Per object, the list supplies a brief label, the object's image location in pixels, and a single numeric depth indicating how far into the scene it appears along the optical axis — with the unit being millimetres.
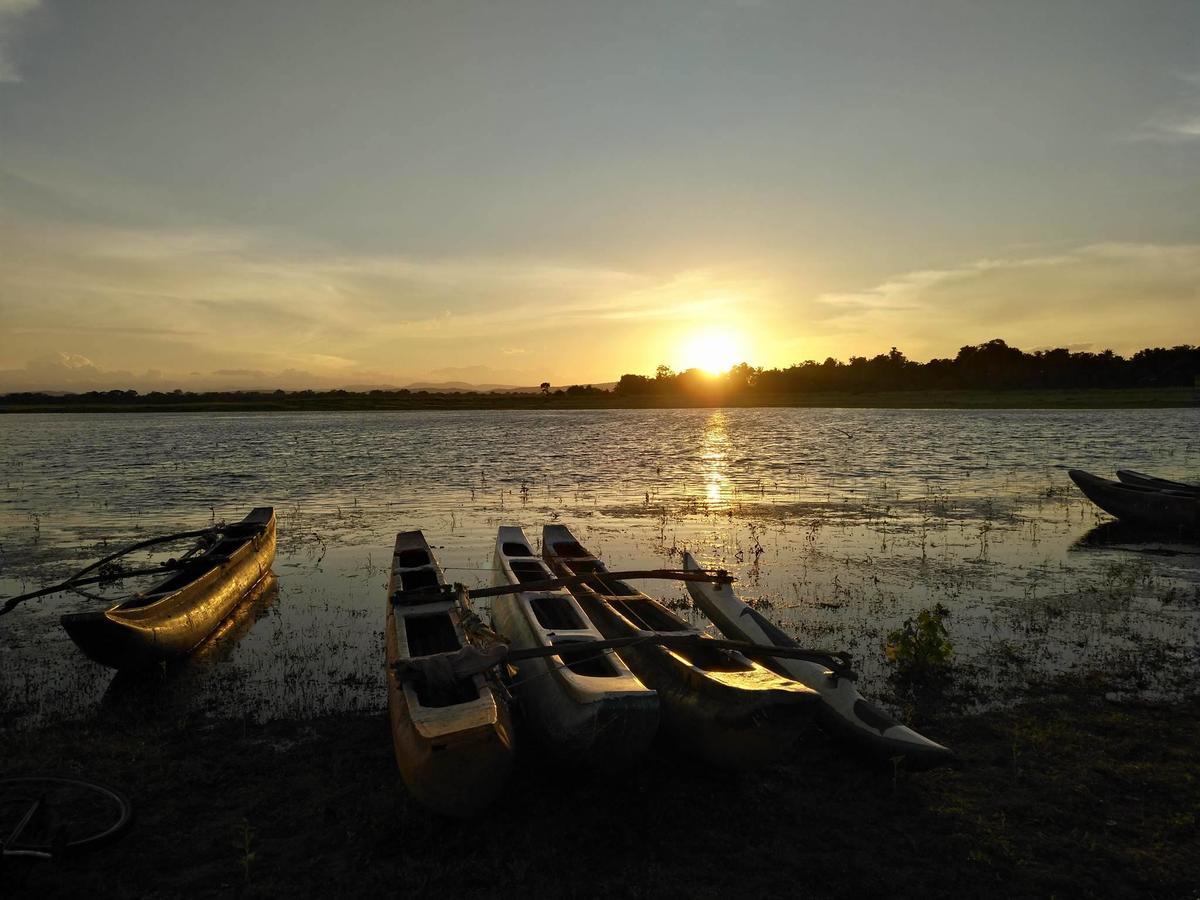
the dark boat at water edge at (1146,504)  19891
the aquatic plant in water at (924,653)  9695
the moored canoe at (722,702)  6723
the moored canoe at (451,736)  6023
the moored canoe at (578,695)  6426
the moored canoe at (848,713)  7223
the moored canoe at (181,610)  9227
